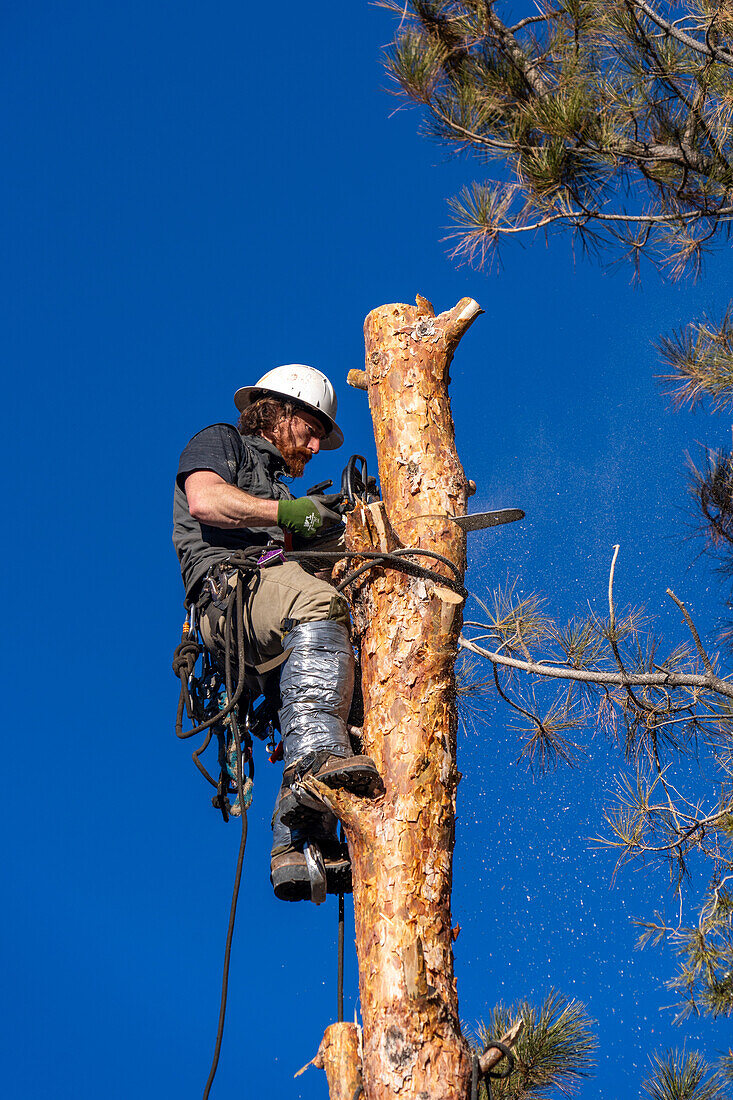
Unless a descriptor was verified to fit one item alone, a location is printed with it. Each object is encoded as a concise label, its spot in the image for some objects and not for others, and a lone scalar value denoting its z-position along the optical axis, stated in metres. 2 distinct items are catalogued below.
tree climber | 5.71
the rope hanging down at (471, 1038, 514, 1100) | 4.82
